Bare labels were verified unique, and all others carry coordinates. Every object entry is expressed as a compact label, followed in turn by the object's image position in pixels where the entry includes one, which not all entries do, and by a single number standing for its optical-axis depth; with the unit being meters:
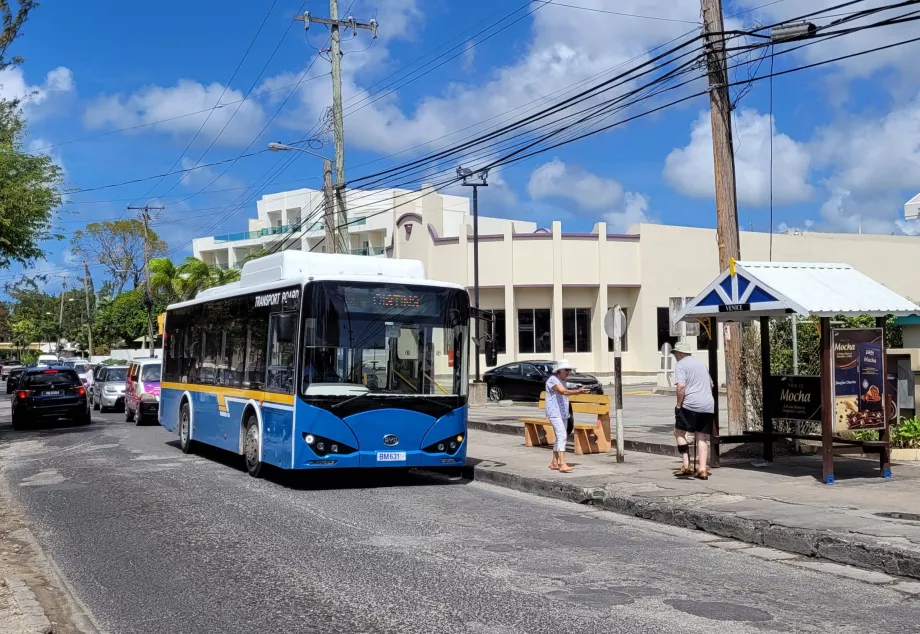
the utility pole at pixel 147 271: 54.69
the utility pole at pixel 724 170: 15.52
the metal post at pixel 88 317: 80.46
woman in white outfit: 14.14
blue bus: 12.84
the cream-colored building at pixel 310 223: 59.28
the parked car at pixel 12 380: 35.14
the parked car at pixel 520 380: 35.41
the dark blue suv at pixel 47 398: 26.38
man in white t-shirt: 12.59
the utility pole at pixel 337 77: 28.77
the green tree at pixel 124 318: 77.01
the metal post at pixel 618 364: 14.50
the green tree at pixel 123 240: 80.81
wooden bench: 16.77
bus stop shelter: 11.95
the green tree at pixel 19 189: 21.54
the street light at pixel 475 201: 35.97
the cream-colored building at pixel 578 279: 45.81
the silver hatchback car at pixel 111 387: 34.56
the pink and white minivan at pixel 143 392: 27.28
